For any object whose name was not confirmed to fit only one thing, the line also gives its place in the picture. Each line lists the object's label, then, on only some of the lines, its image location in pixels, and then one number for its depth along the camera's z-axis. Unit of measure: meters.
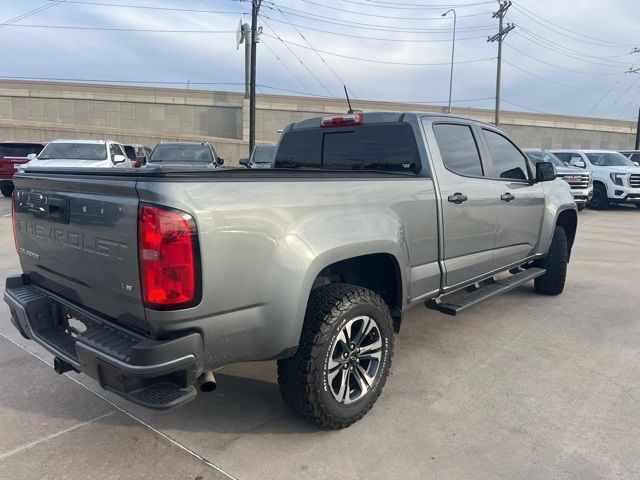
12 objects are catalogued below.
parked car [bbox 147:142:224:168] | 13.49
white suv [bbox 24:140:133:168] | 12.62
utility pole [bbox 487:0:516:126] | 35.53
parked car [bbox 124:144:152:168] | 18.55
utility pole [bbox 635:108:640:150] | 36.45
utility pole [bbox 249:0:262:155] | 22.39
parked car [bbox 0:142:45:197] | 14.81
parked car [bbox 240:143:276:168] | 14.47
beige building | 41.94
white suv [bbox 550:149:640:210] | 15.68
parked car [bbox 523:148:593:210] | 14.77
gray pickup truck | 2.23
